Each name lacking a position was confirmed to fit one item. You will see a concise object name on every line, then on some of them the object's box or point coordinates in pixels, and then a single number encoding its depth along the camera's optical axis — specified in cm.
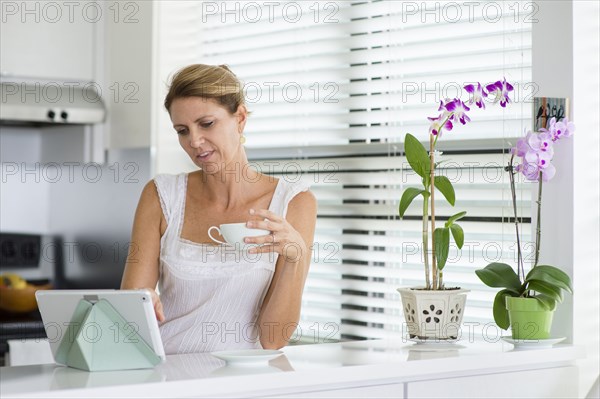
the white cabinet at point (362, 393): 279
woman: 354
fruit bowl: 581
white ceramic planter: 338
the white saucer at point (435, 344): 336
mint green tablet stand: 269
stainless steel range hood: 559
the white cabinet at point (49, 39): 559
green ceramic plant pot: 343
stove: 626
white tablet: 269
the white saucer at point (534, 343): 341
